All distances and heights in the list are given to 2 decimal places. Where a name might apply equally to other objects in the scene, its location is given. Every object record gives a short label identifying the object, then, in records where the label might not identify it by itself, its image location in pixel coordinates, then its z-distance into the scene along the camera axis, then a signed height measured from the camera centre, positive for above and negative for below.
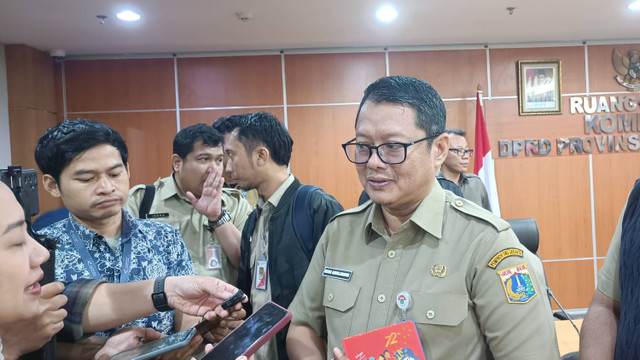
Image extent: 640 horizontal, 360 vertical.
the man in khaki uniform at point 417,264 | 1.09 -0.26
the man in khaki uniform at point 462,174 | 3.97 -0.06
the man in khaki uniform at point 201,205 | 2.49 -0.16
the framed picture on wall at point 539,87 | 5.55 +0.96
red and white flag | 5.28 +0.06
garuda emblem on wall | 5.62 +1.15
